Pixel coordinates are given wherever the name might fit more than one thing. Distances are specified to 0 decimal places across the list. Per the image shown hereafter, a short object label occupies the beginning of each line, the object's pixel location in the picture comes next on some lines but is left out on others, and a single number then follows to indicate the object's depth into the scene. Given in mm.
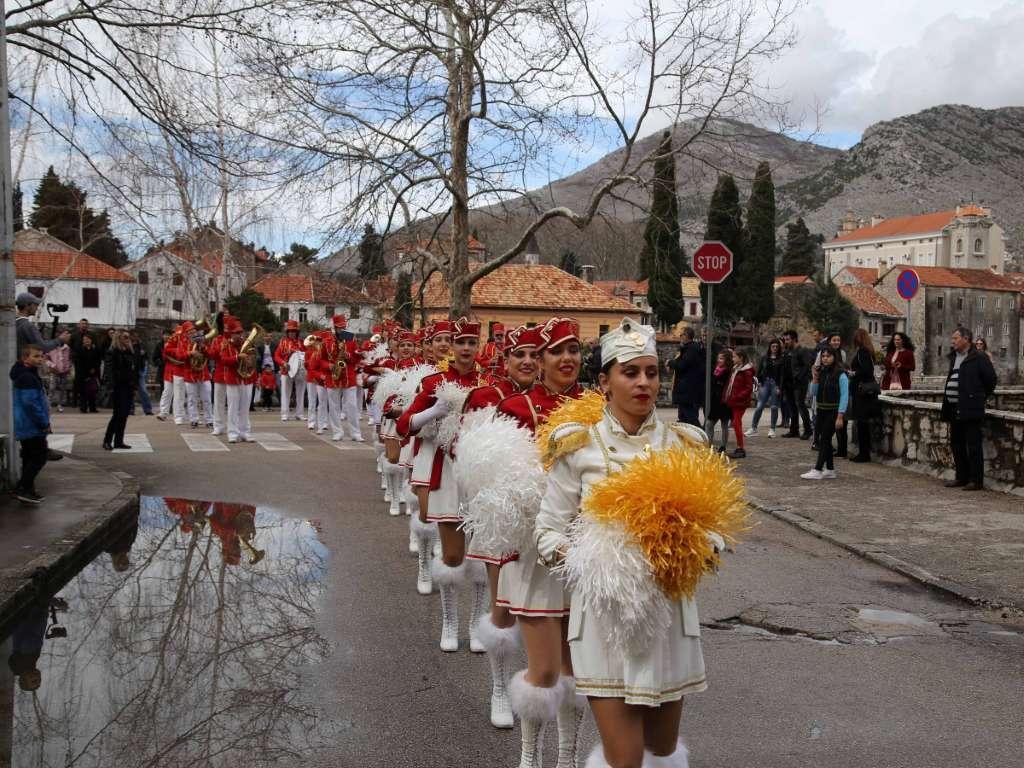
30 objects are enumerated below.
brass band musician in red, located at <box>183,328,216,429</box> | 20719
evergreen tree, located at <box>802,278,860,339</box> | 76031
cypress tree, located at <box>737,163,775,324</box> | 72938
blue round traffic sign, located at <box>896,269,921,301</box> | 15789
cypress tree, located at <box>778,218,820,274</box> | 134750
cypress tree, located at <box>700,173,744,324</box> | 66938
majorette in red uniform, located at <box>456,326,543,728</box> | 4875
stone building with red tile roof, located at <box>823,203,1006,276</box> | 161250
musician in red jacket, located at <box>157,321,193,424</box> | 21000
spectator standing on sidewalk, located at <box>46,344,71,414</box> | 25000
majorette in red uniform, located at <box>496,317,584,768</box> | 4125
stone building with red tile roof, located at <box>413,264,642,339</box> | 65812
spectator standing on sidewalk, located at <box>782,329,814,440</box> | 18781
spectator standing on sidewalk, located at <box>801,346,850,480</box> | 13406
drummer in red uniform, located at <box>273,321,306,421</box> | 21922
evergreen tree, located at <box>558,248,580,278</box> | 115625
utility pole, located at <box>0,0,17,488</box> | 11094
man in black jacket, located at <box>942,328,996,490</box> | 12078
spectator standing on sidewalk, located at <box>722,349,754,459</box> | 15945
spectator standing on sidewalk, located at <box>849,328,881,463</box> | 15180
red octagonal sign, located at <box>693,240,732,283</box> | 14039
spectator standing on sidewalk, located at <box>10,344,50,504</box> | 10586
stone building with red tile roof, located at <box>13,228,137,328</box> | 75000
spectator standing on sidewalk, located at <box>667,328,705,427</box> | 15500
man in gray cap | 11750
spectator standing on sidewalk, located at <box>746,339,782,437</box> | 19328
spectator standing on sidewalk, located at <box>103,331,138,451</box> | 15797
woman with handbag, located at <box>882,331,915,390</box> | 18375
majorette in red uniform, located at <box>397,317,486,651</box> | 6223
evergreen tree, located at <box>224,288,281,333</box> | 45906
